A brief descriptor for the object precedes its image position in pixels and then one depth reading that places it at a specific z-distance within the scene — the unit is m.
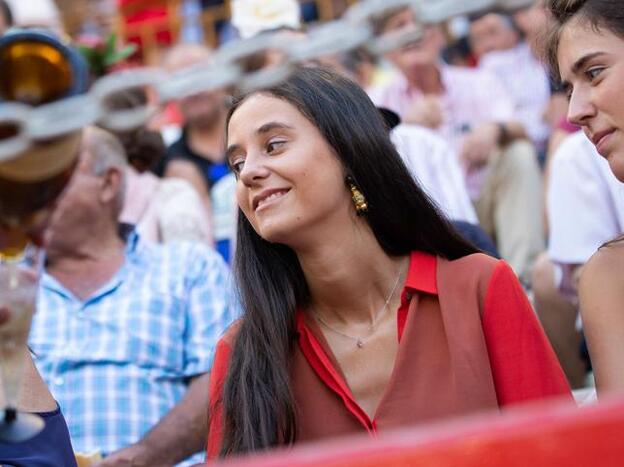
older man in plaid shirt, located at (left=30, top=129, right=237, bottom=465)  6.24
